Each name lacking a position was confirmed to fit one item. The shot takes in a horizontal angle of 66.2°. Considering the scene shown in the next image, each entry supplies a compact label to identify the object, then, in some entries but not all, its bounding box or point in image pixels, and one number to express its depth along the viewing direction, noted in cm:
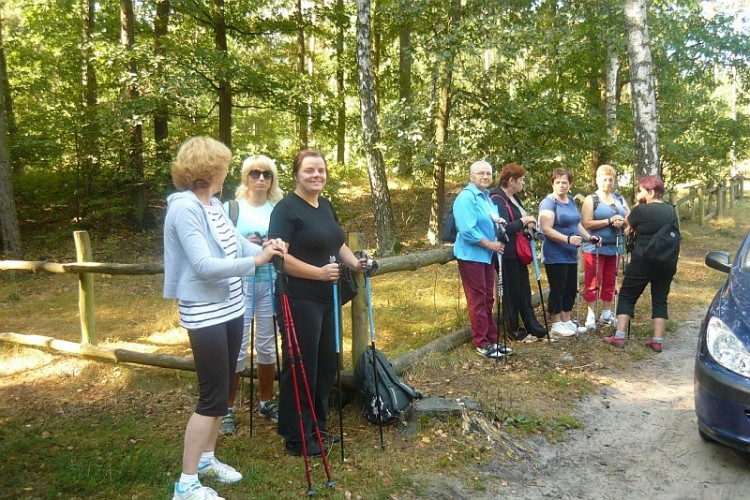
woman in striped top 301
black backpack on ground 421
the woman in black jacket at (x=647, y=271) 592
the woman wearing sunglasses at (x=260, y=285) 441
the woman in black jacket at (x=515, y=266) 602
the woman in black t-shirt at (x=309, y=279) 361
